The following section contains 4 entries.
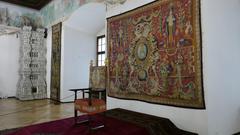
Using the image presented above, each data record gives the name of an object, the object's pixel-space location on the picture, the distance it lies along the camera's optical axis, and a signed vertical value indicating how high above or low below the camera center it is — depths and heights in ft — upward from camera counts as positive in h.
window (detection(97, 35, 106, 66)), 25.31 +2.80
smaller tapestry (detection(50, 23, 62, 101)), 23.56 +1.05
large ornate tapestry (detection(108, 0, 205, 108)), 9.70 +0.99
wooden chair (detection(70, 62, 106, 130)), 9.99 -1.96
